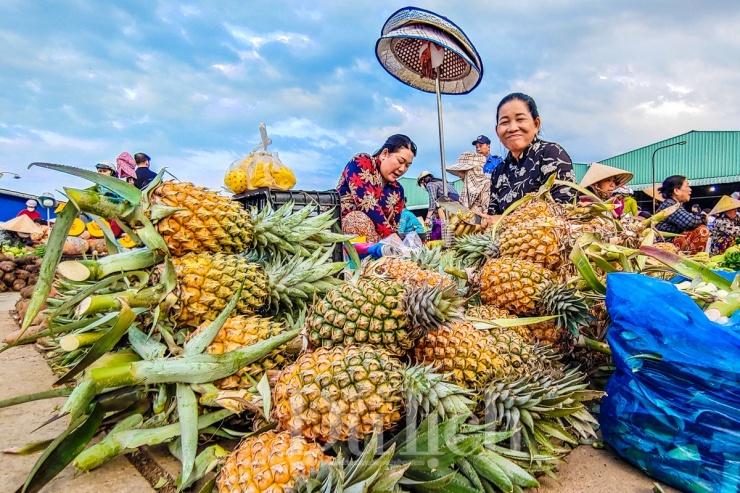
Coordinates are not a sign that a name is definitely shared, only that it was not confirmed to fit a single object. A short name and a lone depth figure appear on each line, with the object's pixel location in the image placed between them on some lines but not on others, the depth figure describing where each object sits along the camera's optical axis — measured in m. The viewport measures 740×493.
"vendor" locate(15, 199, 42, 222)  10.87
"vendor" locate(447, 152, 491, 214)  5.34
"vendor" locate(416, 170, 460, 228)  5.87
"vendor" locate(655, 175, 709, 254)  5.30
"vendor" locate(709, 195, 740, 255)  7.17
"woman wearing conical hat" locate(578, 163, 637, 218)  3.89
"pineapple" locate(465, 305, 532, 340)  1.71
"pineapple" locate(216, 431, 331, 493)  1.02
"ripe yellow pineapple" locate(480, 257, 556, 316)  1.81
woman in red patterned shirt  3.83
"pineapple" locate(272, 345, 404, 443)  1.12
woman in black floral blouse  2.90
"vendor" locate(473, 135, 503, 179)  7.20
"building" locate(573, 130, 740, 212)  17.00
